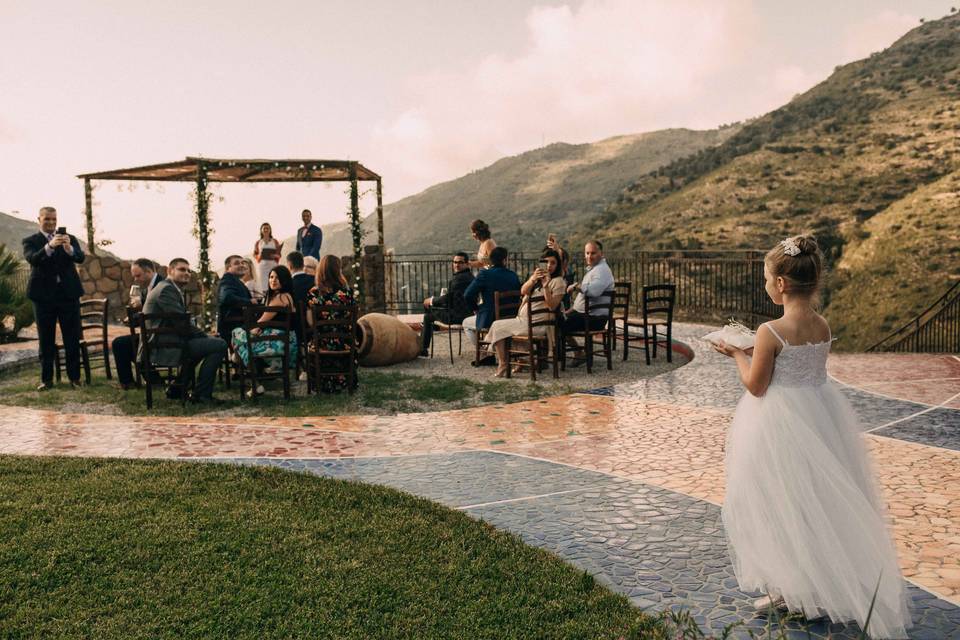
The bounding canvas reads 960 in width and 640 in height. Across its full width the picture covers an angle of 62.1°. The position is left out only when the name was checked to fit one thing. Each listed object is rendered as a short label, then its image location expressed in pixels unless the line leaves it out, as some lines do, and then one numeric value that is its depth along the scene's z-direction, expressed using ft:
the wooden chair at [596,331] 33.63
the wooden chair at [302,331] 31.35
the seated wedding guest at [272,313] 29.68
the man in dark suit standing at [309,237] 54.70
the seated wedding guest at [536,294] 32.40
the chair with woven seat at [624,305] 35.80
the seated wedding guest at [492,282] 34.22
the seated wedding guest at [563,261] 33.20
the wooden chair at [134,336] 28.96
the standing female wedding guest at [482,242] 37.63
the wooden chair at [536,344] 32.19
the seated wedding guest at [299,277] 35.73
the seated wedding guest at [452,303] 37.17
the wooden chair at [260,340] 28.40
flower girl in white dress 10.34
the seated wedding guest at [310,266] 37.69
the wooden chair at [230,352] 30.63
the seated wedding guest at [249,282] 33.01
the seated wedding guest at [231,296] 30.68
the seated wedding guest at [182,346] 28.04
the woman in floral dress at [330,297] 30.94
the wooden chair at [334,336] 30.04
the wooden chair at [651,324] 35.42
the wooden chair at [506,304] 33.47
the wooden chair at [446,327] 38.28
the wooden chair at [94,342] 33.65
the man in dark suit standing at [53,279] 30.81
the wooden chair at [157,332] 27.58
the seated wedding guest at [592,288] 33.65
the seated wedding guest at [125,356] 32.12
